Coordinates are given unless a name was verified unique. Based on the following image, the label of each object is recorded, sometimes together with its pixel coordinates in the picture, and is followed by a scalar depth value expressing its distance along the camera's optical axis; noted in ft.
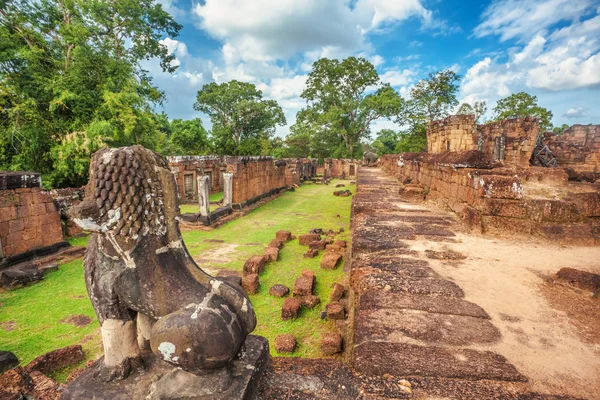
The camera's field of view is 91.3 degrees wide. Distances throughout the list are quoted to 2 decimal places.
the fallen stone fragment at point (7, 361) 9.93
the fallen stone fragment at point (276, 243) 22.78
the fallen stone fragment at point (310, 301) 13.85
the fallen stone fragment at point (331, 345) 10.31
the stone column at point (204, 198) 30.86
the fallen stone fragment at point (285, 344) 10.76
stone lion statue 4.28
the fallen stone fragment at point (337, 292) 13.79
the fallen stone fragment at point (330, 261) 18.57
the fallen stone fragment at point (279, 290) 15.33
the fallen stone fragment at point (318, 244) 22.07
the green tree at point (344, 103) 106.22
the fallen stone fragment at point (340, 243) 22.13
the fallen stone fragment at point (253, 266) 17.86
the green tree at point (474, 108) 104.32
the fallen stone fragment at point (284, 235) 24.82
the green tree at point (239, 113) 108.27
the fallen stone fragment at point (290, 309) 13.08
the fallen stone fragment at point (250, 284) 15.72
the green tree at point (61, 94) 34.65
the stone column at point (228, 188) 37.09
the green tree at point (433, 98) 93.76
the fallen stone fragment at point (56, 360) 9.59
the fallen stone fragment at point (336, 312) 12.47
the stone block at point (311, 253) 20.95
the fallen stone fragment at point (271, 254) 20.07
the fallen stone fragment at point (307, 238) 23.65
